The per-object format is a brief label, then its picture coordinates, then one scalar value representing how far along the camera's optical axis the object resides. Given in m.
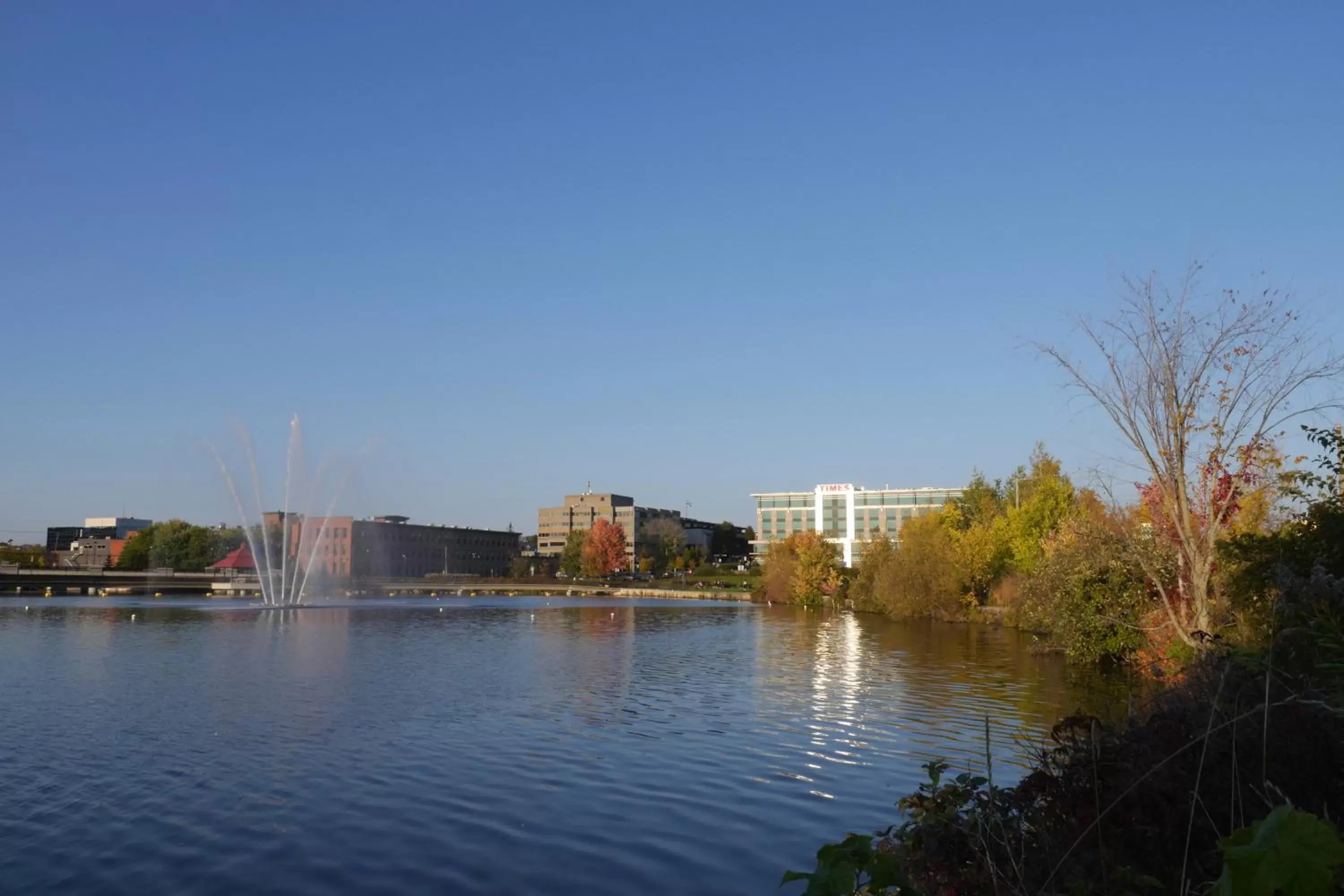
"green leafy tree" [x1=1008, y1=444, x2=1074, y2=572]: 75.25
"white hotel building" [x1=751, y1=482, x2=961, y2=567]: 191.00
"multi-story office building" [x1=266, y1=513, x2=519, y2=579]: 180.12
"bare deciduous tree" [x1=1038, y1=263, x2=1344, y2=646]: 26.77
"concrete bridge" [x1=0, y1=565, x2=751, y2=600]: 134.12
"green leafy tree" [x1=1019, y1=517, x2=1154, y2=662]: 38.66
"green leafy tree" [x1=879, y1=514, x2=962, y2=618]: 78.12
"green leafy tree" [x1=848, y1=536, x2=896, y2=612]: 89.12
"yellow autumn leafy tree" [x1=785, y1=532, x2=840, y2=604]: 106.88
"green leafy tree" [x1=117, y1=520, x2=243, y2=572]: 180.25
